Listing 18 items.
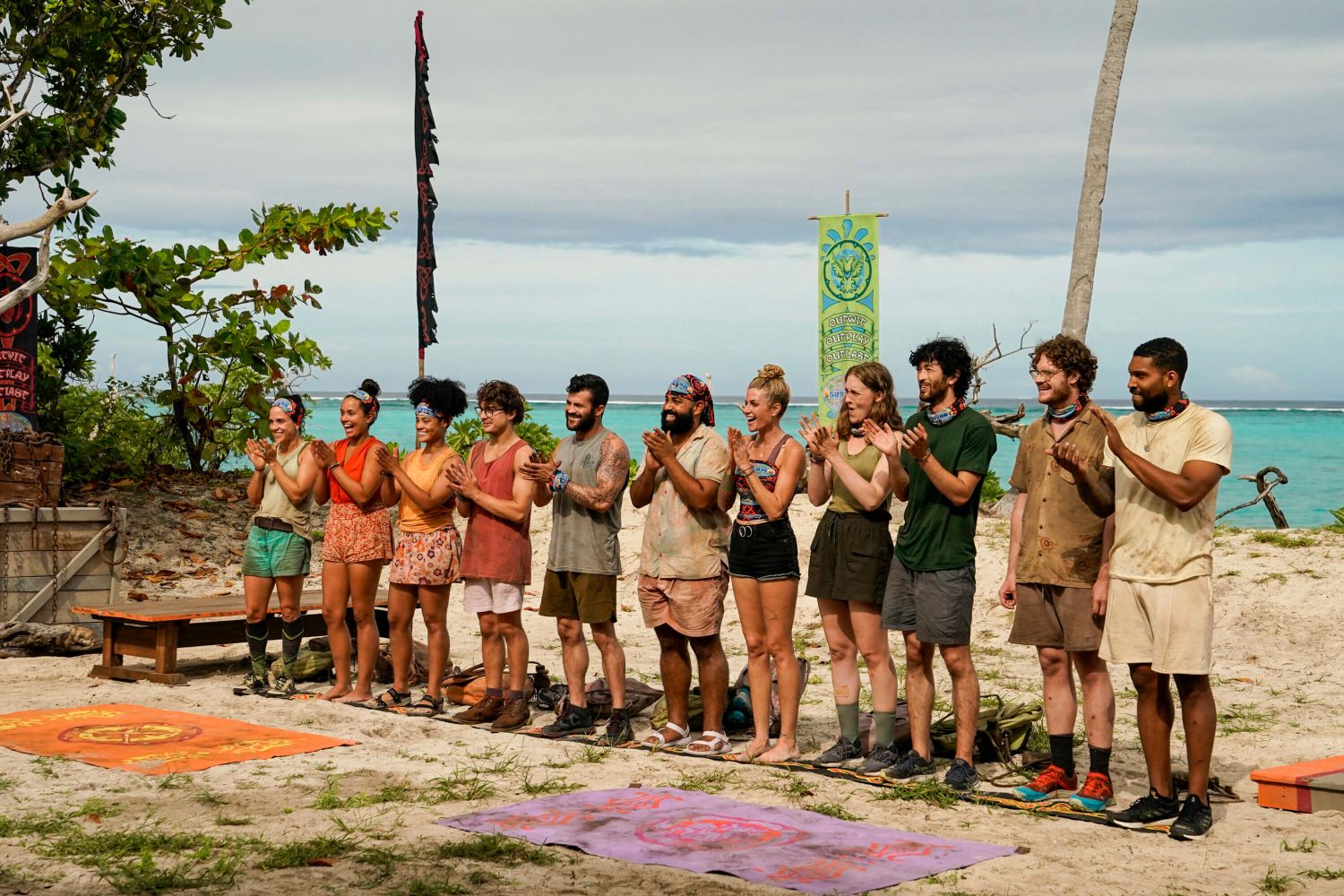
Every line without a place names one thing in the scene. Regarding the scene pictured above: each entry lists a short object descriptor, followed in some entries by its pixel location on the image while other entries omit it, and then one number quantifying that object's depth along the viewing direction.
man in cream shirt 5.91
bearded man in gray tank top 8.04
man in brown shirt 6.46
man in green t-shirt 6.80
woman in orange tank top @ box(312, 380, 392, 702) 8.93
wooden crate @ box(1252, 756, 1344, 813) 6.45
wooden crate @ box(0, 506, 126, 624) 11.77
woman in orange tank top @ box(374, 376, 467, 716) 8.66
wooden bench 9.91
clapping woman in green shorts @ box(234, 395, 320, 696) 9.14
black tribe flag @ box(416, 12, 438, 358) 17.25
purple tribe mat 5.40
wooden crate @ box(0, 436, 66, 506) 12.00
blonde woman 7.43
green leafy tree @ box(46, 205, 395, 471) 15.29
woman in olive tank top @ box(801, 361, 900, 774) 7.20
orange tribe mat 7.44
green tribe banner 16.33
